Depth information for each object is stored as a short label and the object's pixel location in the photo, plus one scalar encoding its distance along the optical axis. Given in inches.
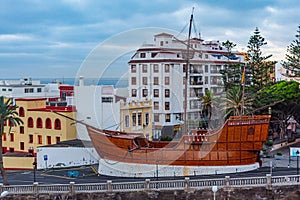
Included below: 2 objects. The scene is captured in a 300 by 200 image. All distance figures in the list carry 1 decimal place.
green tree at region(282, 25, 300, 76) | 2048.5
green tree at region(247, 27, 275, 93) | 2134.6
